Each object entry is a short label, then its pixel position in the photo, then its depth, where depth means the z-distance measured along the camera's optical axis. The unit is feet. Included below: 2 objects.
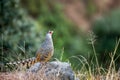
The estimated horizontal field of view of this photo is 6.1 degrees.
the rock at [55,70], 50.95
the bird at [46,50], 51.23
